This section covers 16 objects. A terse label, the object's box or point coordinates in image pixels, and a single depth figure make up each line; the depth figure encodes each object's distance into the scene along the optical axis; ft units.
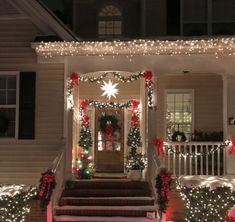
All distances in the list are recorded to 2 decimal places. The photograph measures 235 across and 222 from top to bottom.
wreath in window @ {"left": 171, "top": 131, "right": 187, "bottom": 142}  52.49
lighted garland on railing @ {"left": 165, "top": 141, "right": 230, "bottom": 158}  45.34
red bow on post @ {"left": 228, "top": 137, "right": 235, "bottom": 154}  45.47
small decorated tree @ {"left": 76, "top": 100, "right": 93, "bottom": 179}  49.65
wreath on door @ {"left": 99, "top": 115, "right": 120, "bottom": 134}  55.77
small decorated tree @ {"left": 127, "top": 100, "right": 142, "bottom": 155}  51.18
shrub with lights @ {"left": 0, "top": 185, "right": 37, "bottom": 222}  38.63
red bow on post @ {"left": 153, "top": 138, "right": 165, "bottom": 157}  46.01
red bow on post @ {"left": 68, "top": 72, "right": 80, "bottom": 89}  47.42
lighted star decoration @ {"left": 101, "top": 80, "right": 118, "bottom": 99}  52.95
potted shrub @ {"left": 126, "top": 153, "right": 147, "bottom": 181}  48.70
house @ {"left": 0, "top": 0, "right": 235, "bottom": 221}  46.24
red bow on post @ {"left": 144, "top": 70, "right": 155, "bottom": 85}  46.75
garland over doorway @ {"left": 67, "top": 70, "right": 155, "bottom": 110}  47.09
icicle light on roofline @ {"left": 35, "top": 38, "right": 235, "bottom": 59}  45.24
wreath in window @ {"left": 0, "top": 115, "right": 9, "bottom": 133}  48.16
